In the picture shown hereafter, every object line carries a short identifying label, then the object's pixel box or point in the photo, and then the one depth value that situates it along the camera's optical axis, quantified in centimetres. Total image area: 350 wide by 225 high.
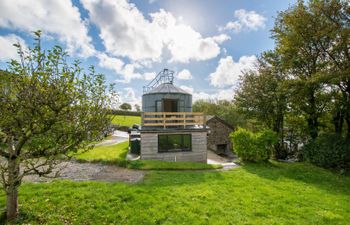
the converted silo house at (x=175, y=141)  1388
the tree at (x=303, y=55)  1387
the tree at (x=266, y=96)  1758
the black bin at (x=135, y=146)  1620
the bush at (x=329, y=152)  1271
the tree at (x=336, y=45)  1223
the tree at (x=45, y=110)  372
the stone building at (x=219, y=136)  2584
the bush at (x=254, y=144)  1405
